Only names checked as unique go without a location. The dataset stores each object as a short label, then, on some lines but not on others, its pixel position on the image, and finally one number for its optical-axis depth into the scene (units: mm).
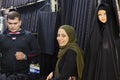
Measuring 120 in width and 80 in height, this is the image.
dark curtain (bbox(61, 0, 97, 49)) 1875
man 1955
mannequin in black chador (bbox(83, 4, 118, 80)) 1517
